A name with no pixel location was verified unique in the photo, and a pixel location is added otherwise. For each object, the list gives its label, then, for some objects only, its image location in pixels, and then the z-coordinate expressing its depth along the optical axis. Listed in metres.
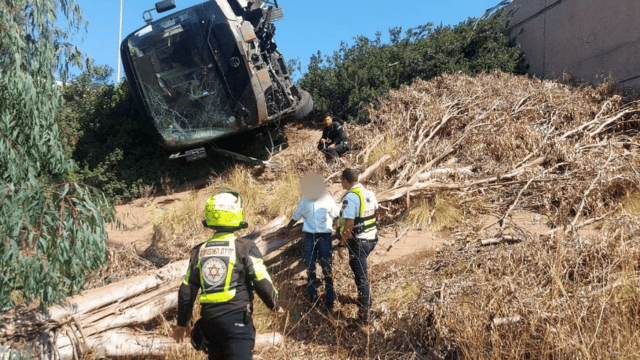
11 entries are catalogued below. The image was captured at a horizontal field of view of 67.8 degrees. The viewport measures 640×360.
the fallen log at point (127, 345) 3.95
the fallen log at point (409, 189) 6.37
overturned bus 8.34
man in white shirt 4.89
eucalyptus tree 3.64
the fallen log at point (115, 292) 4.07
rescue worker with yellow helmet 3.03
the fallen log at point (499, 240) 5.30
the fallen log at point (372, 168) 7.51
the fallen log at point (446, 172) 7.18
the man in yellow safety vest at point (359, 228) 4.61
